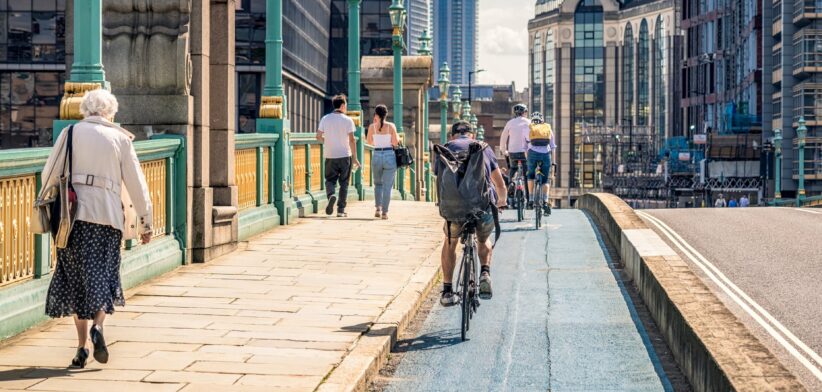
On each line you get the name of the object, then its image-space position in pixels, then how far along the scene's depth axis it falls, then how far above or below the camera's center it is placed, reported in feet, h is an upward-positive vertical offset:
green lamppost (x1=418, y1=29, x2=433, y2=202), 140.20 +5.03
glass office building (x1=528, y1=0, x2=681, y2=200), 588.09 +37.53
